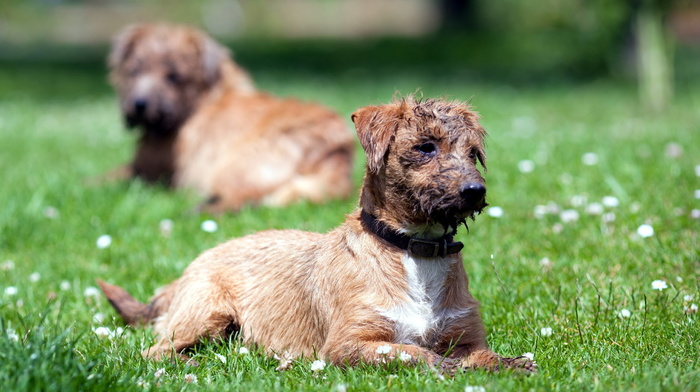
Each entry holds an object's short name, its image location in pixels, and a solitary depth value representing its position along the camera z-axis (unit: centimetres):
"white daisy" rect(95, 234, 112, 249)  1167
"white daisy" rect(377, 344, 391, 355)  676
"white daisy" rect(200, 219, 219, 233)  1123
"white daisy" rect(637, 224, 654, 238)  941
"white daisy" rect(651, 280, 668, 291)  810
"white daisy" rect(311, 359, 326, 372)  699
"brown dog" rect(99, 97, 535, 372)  690
